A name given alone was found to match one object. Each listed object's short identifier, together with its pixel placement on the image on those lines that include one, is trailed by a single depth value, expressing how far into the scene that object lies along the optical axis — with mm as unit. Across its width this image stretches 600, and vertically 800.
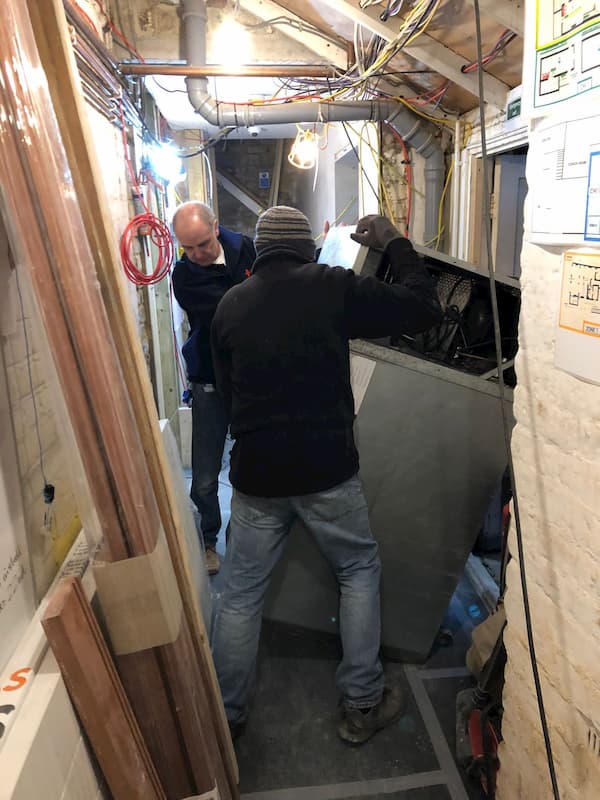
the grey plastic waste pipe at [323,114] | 2533
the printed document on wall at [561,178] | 905
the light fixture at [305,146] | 2941
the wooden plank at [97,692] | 876
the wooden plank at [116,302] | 971
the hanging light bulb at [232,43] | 2676
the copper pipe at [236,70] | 2422
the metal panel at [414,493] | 1728
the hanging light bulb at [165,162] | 3096
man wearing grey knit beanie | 1526
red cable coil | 2355
